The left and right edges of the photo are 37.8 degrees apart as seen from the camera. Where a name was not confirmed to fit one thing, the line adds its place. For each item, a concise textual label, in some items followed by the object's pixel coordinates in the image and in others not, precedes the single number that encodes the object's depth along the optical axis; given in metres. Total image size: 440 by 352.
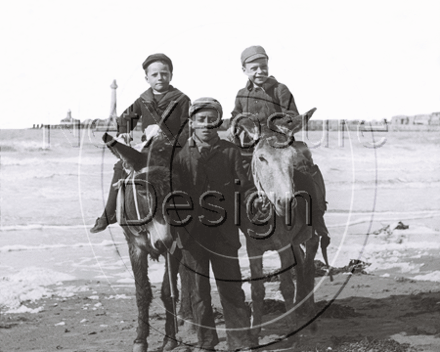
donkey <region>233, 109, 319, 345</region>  6.77
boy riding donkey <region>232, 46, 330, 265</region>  7.58
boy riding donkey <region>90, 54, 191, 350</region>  7.12
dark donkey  6.25
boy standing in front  6.76
